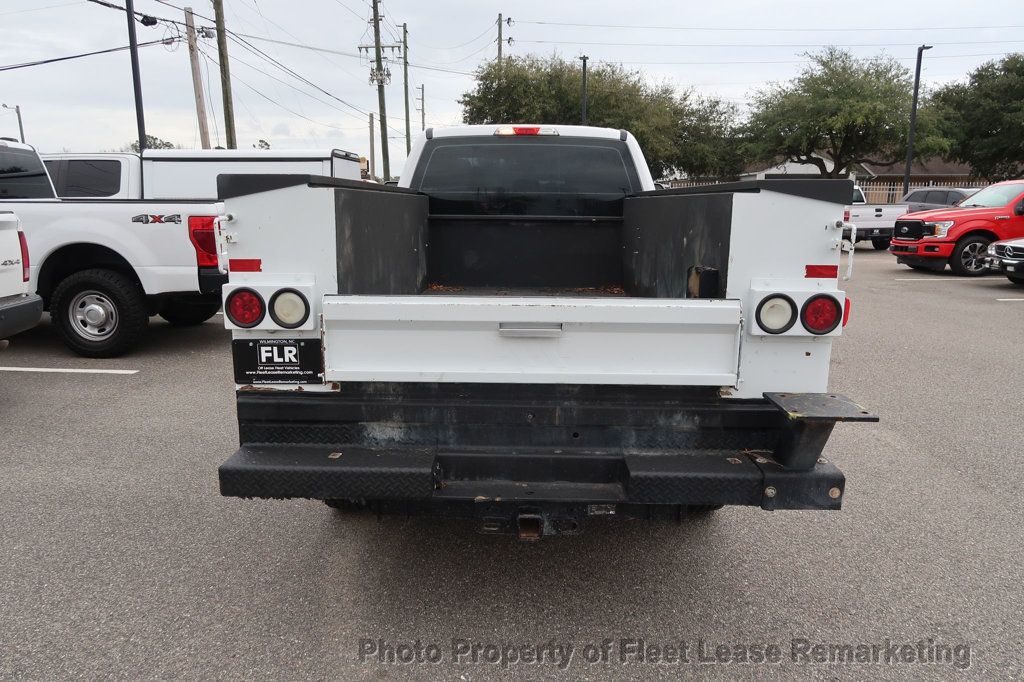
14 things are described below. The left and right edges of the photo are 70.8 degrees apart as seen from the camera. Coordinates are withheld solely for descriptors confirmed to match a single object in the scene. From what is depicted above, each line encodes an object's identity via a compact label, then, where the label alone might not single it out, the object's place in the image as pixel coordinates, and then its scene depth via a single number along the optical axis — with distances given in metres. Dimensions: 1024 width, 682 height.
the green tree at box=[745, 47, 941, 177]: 33.88
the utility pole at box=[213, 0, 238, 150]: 22.45
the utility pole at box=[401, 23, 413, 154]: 48.53
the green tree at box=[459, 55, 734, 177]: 37.53
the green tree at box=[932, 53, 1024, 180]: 34.81
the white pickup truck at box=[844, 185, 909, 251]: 21.30
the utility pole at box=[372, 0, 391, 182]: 36.56
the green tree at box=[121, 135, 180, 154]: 45.89
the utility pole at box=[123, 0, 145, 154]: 18.06
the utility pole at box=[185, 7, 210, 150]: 21.94
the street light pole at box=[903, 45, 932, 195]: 29.89
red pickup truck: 14.95
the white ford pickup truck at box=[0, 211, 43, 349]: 5.83
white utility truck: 2.74
